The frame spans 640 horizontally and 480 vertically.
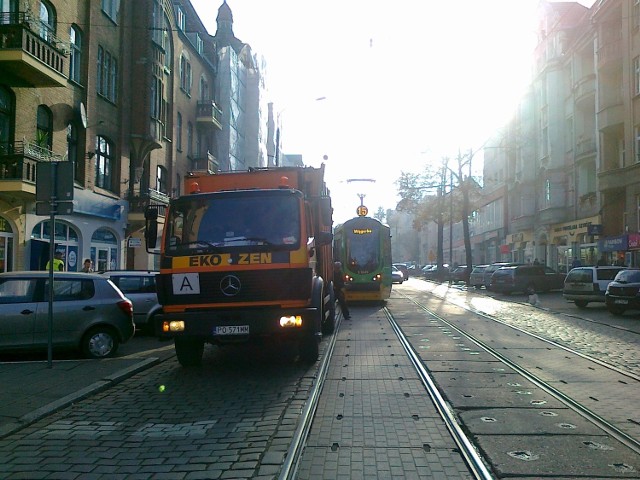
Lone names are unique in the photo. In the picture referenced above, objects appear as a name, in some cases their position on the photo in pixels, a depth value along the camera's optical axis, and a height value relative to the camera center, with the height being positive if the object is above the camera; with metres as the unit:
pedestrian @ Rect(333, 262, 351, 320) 17.11 -0.62
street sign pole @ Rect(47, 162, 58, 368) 9.59 +0.24
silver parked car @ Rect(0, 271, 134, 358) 10.74 -0.84
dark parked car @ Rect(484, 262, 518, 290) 37.31 -0.40
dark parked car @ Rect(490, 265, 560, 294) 33.72 -0.77
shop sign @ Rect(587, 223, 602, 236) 33.88 +1.86
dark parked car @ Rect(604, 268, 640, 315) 19.52 -0.84
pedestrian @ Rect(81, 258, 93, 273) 18.81 -0.06
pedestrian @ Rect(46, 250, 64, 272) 16.76 -0.03
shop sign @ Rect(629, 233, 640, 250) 29.33 +1.08
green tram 23.84 +0.19
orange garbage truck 8.97 -0.05
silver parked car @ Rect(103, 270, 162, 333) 15.11 -0.67
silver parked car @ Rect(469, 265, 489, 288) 41.97 -0.81
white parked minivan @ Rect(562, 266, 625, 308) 22.64 -0.67
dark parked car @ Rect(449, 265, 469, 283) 51.49 -0.77
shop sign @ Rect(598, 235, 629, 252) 30.47 +1.02
